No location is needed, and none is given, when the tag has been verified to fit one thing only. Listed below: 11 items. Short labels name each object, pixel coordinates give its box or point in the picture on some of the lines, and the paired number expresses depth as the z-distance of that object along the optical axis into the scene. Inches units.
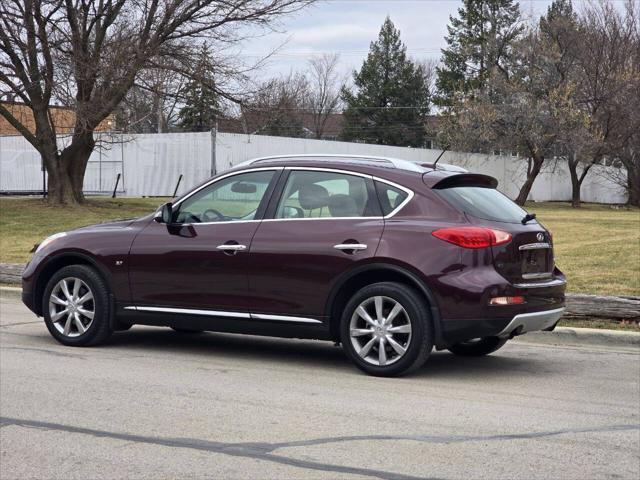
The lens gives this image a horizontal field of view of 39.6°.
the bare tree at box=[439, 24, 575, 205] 1793.8
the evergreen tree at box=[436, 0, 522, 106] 2790.4
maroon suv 269.1
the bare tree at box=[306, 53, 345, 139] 3425.2
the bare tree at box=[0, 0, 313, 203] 951.0
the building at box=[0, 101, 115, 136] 1141.3
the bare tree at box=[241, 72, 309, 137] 1103.0
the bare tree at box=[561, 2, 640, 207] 1785.2
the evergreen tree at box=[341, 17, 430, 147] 3065.9
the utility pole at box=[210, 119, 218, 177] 1389.4
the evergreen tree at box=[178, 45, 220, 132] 1032.8
